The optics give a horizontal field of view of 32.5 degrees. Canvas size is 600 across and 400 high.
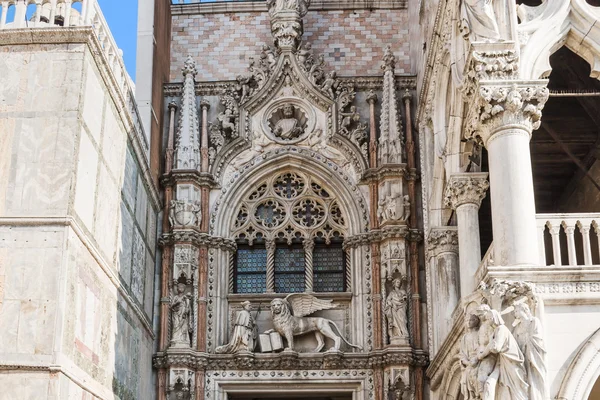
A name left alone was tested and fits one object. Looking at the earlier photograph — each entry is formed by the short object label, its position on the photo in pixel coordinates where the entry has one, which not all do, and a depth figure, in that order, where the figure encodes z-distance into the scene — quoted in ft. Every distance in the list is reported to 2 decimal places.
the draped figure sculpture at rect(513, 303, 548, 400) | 37.73
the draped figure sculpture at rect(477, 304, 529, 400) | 37.68
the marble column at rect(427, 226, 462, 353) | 54.65
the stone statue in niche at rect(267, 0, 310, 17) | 65.57
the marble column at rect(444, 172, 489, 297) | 50.55
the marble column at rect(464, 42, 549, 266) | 40.45
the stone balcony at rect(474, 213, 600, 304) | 39.34
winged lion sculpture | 58.44
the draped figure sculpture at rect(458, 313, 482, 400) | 39.29
